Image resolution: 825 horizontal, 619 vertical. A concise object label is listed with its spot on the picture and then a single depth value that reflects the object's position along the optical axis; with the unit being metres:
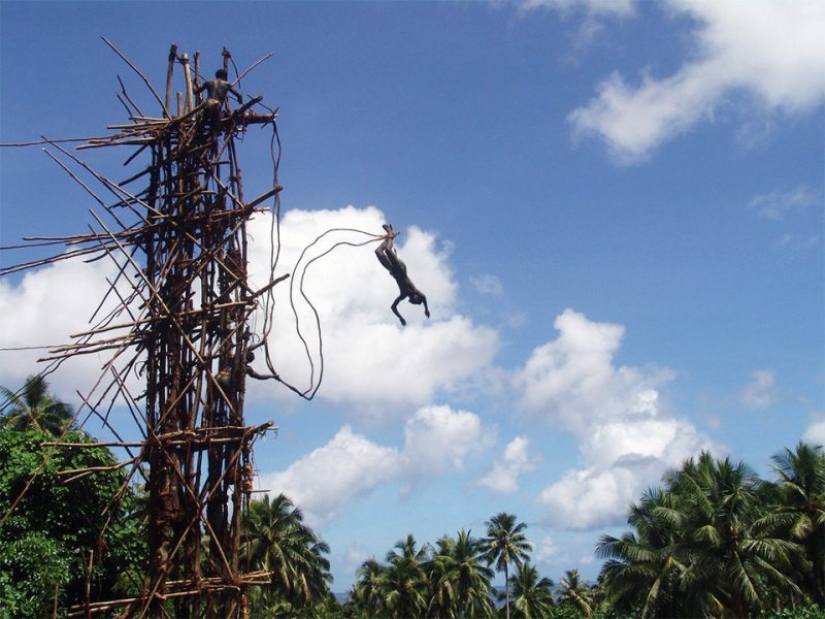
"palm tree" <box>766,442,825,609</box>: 25.06
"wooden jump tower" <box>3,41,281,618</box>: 10.85
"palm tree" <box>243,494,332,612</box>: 37.38
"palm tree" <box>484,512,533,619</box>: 50.47
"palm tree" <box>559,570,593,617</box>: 50.89
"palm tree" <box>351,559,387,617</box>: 48.16
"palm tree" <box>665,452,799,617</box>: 22.83
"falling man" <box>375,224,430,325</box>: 10.38
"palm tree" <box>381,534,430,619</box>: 45.84
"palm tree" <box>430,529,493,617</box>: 47.44
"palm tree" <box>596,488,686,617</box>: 26.66
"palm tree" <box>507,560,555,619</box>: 49.25
